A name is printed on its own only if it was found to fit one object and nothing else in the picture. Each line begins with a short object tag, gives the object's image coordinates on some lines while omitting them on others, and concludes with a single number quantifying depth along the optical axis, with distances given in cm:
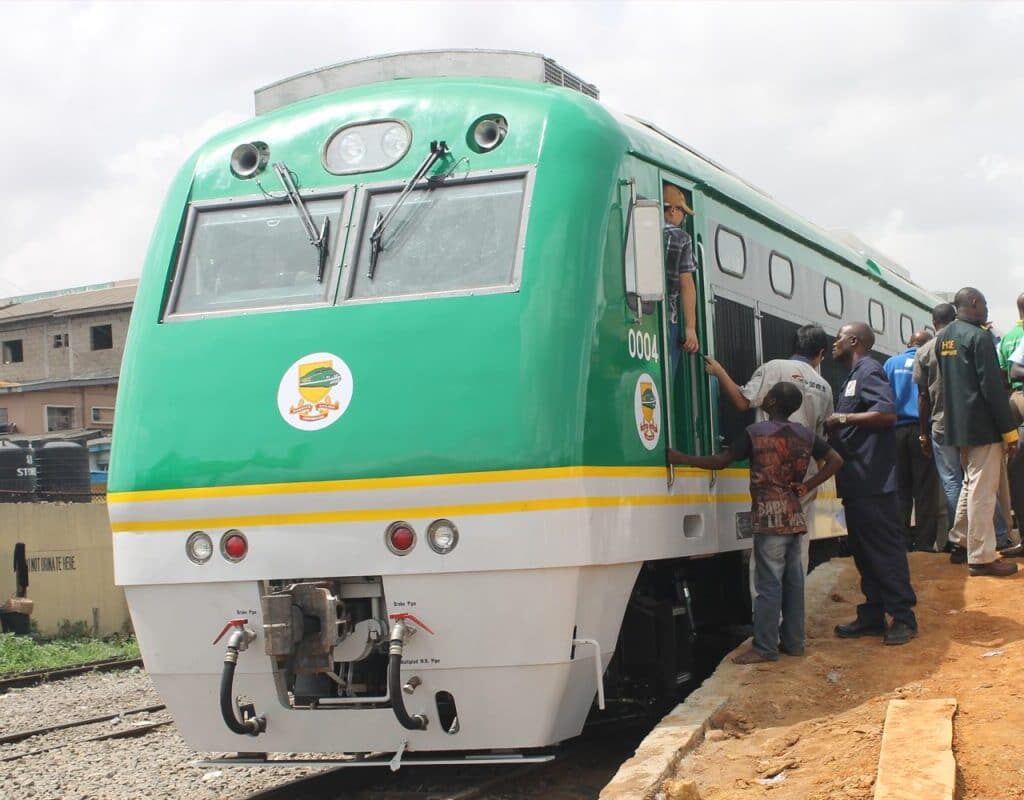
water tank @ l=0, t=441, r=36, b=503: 2298
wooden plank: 479
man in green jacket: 824
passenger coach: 589
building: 3694
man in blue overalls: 754
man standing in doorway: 721
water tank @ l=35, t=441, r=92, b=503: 2350
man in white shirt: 766
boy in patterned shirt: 726
